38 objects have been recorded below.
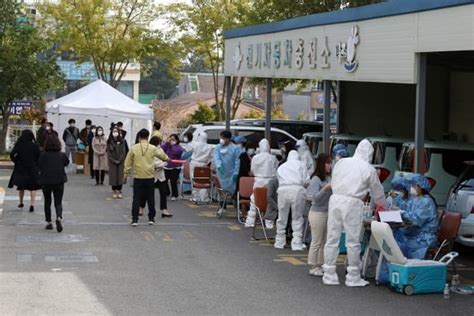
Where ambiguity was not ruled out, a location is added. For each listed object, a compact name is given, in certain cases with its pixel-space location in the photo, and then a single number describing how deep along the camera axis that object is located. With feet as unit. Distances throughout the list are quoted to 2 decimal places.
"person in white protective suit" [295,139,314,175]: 57.28
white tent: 100.53
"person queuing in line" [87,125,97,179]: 89.61
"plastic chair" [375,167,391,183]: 55.31
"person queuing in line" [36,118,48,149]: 85.75
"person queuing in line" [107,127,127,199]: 74.59
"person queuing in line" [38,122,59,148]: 82.01
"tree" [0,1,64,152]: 116.37
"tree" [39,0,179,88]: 142.00
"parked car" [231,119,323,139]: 92.17
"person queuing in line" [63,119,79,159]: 99.09
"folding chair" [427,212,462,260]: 40.11
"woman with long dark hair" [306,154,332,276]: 41.81
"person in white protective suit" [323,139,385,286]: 38.88
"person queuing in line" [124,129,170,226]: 57.06
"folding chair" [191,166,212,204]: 69.51
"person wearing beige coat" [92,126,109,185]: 85.10
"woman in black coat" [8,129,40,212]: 62.03
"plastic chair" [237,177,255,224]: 57.41
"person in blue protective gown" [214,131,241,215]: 62.95
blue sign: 127.44
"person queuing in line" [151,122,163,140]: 75.23
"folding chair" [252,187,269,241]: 52.34
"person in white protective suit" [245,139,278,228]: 55.26
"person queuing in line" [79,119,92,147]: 97.30
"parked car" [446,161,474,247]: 44.91
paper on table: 38.81
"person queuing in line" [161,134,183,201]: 72.23
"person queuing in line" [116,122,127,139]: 76.51
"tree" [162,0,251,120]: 137.28
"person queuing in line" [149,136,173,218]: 62.54
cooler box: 37.88
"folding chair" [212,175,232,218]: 63.21
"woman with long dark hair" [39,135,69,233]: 53.62
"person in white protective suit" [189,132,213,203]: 71.31
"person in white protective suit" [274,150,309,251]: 48.44
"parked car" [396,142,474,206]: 50.29
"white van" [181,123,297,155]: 84.02
